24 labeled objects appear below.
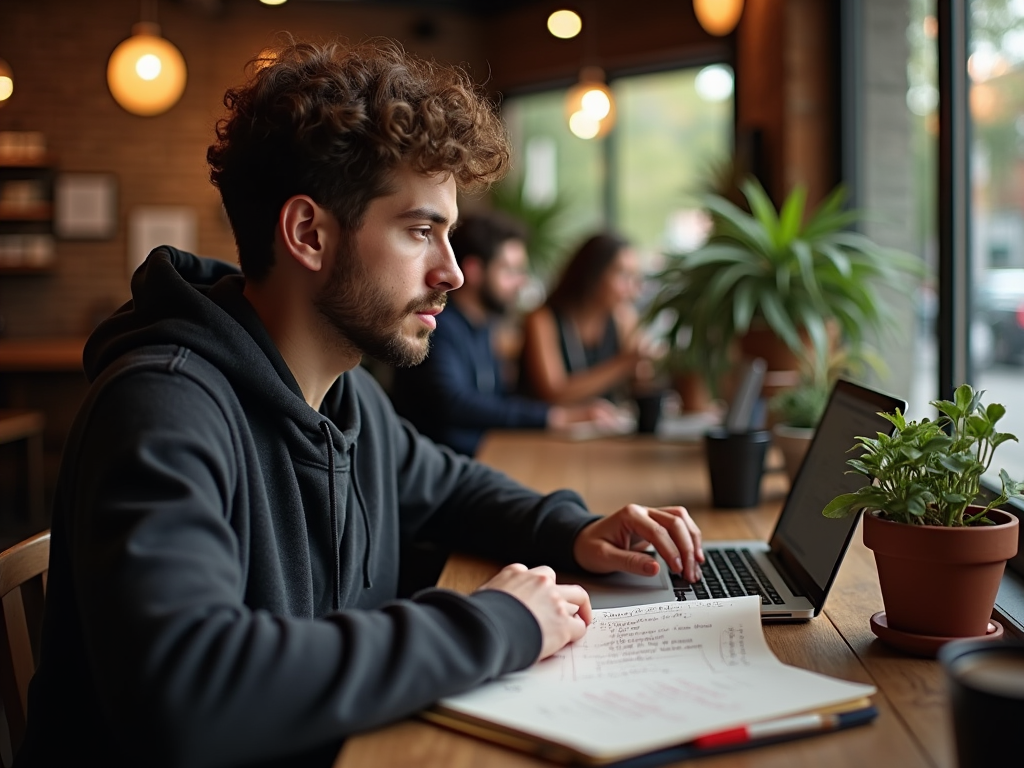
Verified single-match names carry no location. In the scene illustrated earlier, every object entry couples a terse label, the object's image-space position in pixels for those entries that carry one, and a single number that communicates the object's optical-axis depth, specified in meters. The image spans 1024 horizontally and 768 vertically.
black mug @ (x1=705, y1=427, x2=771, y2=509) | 1.92
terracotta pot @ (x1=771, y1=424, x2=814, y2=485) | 1.98
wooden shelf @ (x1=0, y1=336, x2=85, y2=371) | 6.45
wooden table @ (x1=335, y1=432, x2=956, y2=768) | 0.86
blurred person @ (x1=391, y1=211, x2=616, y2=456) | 3.22
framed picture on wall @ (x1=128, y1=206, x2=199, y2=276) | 7.74
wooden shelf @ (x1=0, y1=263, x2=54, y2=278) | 7.45
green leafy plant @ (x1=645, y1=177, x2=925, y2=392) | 2.45
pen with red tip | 0.86
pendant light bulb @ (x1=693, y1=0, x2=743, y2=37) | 4.05
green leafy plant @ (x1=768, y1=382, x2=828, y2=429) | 2.08
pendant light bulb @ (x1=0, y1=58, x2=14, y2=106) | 6.36
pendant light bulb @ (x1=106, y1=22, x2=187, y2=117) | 4.74
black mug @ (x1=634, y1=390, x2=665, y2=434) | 2.96
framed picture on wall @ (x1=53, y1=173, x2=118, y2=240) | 7.63
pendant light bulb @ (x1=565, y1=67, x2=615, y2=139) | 5.56
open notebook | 0.86
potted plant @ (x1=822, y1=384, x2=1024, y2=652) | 1.05
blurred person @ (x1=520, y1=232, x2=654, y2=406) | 3.95
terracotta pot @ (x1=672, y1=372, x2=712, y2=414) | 3.34
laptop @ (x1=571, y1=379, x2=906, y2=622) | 1.27
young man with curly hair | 0.88
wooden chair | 1.32
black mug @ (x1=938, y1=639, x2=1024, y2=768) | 0.75
